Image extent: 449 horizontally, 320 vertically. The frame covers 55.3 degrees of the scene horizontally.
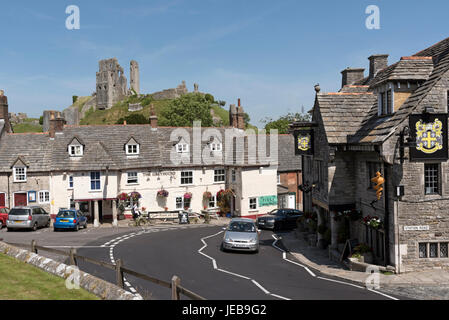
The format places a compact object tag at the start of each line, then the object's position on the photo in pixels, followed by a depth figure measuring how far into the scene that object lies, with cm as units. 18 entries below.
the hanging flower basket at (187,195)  4212
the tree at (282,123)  9309
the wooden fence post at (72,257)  1573
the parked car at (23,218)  3178
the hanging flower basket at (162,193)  4103
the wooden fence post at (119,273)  1334
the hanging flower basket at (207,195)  4312
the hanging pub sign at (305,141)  2617
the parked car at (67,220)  3269
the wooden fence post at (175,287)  1073
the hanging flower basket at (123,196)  3909
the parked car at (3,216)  3390
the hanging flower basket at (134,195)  4003
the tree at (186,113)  7975
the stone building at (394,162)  1856
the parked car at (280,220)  3512
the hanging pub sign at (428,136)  1833
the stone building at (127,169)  3838
